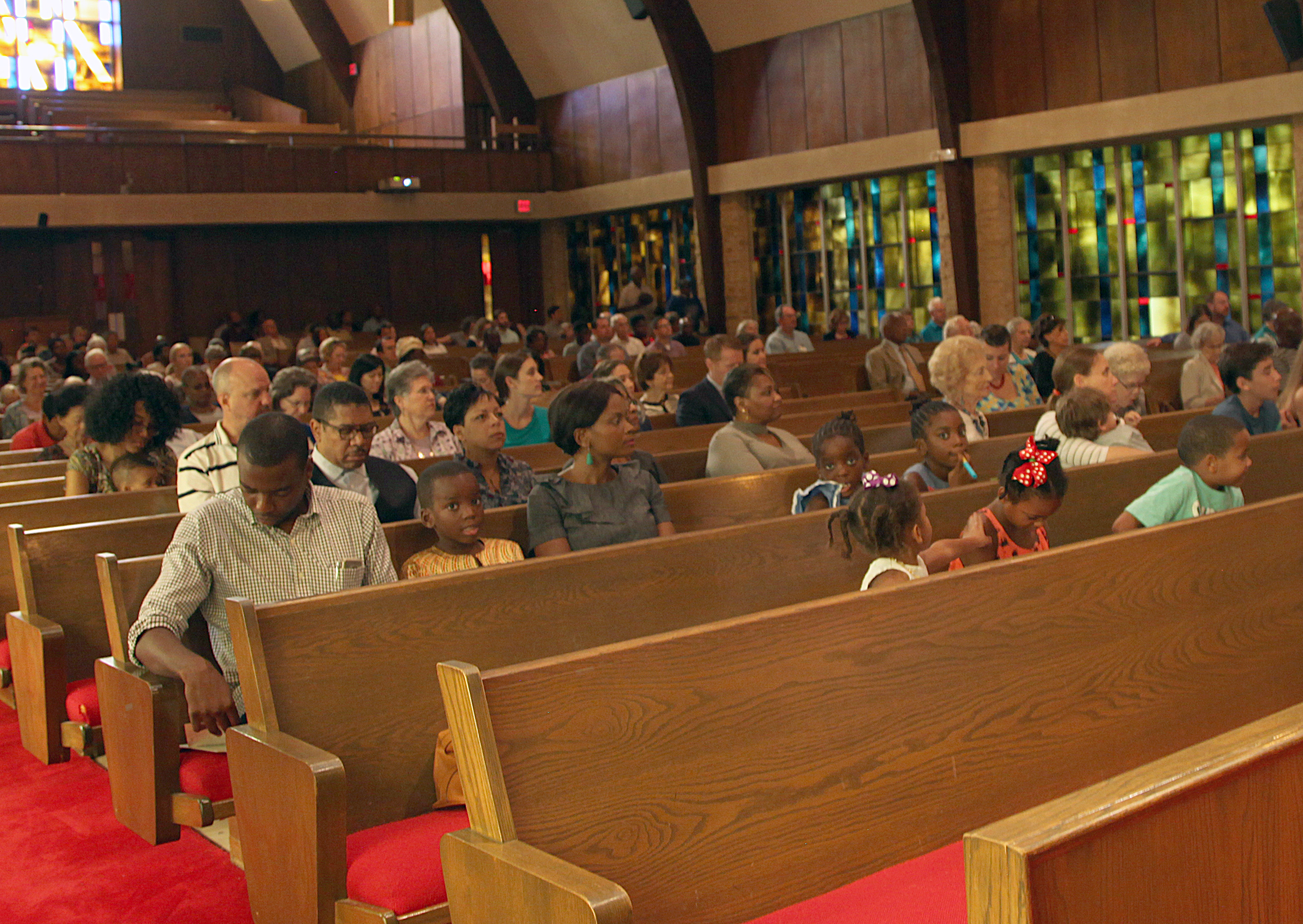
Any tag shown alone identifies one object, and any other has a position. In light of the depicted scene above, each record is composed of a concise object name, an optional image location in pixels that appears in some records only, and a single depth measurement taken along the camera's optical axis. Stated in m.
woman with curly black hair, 4.46
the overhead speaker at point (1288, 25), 9.89
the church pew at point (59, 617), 3.71
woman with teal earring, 3.71
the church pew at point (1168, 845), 1.24
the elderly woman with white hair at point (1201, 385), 7.02
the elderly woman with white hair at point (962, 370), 5.36
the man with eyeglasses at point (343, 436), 3.78
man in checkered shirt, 2.90
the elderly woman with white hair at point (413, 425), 4.84
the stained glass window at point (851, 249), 14.23
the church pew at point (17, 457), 5.82
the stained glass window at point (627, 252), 17.11
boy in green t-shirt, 3.63
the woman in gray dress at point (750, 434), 4.77
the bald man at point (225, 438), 3.85
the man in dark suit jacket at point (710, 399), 6.22
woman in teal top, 5.56
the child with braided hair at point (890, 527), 2.91
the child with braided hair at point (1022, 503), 3.31
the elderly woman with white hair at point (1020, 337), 8.56
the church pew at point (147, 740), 3.06
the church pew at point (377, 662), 2.40
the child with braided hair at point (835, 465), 3.81
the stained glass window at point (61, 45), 20.17
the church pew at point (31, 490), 4.84
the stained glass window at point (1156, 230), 11.42
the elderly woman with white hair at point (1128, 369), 5.44
